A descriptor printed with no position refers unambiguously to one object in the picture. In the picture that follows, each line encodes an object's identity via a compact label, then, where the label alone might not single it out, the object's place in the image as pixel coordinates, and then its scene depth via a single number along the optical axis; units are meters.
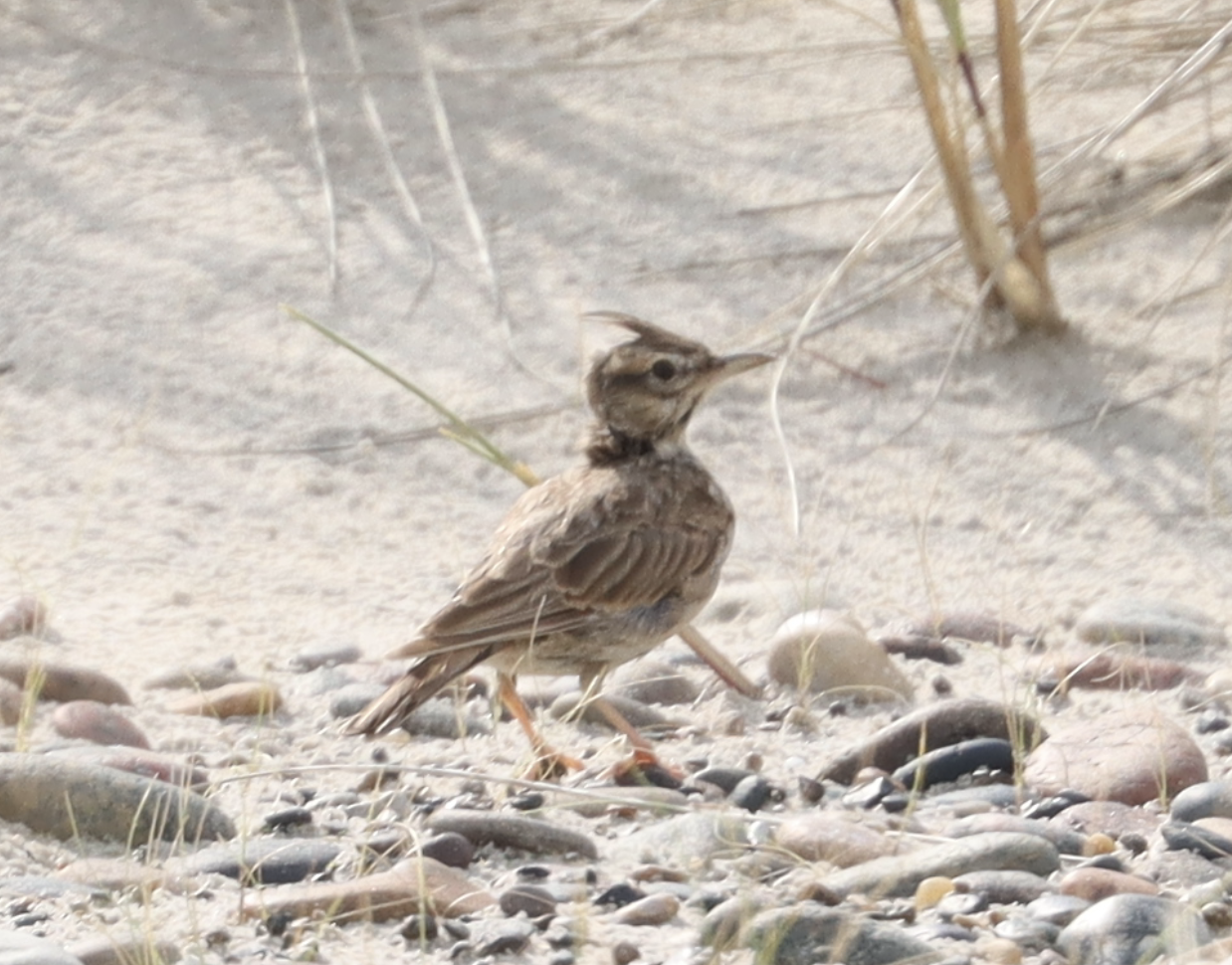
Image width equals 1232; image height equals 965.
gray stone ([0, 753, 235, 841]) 7.79
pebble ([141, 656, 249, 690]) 10.37
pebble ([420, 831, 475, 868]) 7.65
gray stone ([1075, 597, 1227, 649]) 10.71
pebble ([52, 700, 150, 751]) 9.23
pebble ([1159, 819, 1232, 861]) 7.68
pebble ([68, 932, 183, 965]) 6.36
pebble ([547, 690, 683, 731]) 9.79
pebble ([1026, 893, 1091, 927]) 7.02
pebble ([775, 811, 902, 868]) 7.53
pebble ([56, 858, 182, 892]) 7.19
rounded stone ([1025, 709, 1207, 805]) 8.48
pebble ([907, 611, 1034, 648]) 10.94
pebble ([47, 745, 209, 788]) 8.41
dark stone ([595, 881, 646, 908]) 7.34
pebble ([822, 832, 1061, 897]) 7.23
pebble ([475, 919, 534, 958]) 6.93
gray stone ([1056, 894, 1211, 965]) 6.68
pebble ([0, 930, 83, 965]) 6.21
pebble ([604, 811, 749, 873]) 7.70
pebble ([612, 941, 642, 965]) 6.86
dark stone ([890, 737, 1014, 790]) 8.71
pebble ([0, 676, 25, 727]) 9.31
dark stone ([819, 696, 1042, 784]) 8.87
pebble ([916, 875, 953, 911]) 7.19
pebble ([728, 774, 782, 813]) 8.58
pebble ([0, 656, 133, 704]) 9.79
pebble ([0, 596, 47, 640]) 10.76
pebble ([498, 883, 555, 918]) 7.22
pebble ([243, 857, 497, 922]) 7.05
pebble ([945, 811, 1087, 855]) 7.80
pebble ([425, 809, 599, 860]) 7.80
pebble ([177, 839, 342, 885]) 7.47
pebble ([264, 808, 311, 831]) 8.17
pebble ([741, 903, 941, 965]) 6.61
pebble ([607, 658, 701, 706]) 10.37
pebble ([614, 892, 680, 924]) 7.19
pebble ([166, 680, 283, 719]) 9.88
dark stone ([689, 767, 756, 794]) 8.78
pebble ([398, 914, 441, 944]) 7.04
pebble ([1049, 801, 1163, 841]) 8.05
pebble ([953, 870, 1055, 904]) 7.21
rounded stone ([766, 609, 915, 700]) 10.08
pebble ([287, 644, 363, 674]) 10.87
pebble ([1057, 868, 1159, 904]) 7.22
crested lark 9.05
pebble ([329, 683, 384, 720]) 9.98
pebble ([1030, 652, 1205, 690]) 10.09
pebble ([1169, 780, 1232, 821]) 8.17
